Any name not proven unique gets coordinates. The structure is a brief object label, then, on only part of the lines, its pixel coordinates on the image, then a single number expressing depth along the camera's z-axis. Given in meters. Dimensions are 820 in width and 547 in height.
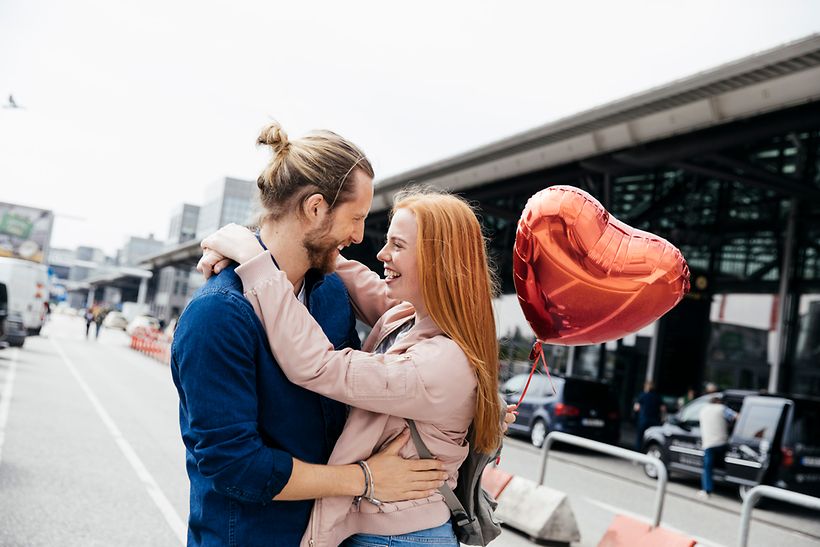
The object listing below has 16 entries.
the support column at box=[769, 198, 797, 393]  17.60
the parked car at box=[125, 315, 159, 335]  42.47
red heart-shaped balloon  2.36
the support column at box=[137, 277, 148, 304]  80.97
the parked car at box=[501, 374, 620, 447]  16.00
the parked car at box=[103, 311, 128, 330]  61.66
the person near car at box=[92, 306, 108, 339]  39.03
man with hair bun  1.79
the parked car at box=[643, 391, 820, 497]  11.14
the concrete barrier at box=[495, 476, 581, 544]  6.96
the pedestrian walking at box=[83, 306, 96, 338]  37.97
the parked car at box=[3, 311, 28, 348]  19.55
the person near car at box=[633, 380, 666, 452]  16.92
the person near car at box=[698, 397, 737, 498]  12.09
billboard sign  42.84
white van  23.41
